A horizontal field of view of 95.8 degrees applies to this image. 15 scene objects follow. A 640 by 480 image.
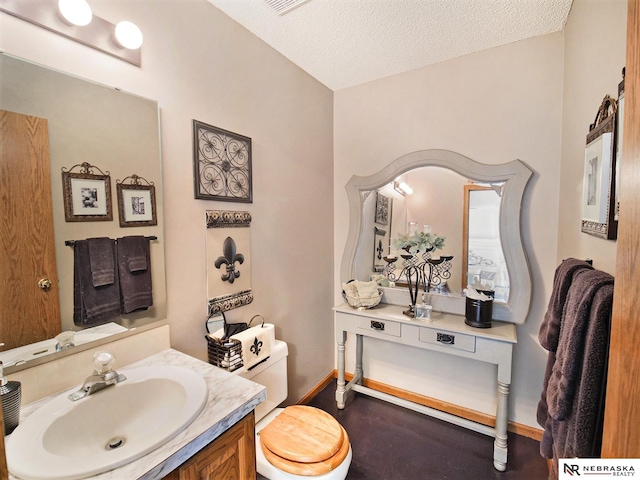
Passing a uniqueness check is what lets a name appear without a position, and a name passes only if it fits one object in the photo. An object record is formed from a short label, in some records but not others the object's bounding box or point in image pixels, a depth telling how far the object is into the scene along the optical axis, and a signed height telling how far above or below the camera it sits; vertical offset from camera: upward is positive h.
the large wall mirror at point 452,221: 1.85 +0.04
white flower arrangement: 2.02 -0.12
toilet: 1.20 -0.96
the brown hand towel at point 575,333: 0.76 -0.30
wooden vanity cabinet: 0.84 -0.73
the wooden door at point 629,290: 0.48 -0.11
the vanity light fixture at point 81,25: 0.96 +0.73
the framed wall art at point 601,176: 0.93 +0.18
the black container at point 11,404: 0.80 -0.50
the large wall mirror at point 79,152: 0.94 +0.29
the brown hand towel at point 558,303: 1.03 -0.28
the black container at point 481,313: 1.79 -0.54
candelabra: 2.05 -0.33
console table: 1.70 -0.74
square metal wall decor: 1.48 +0.34
